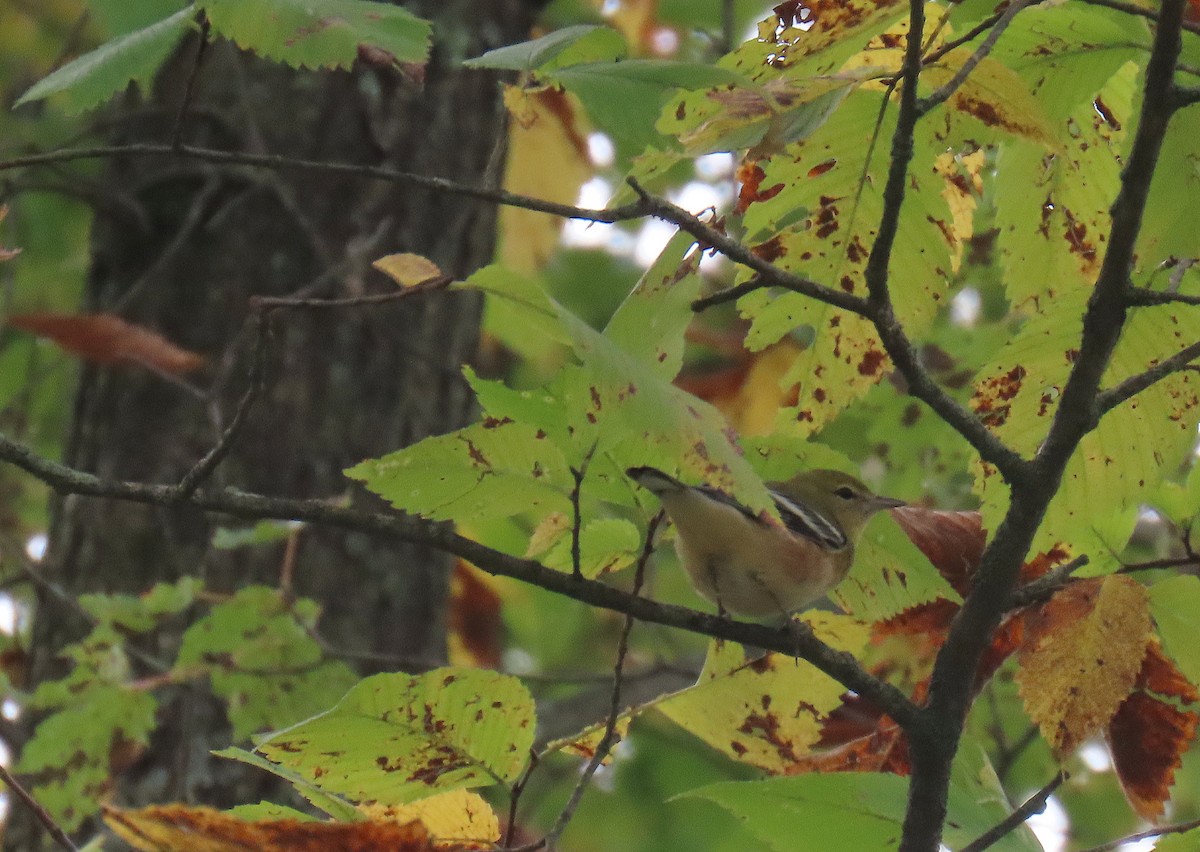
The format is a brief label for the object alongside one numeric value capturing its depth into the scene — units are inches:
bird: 316.1
